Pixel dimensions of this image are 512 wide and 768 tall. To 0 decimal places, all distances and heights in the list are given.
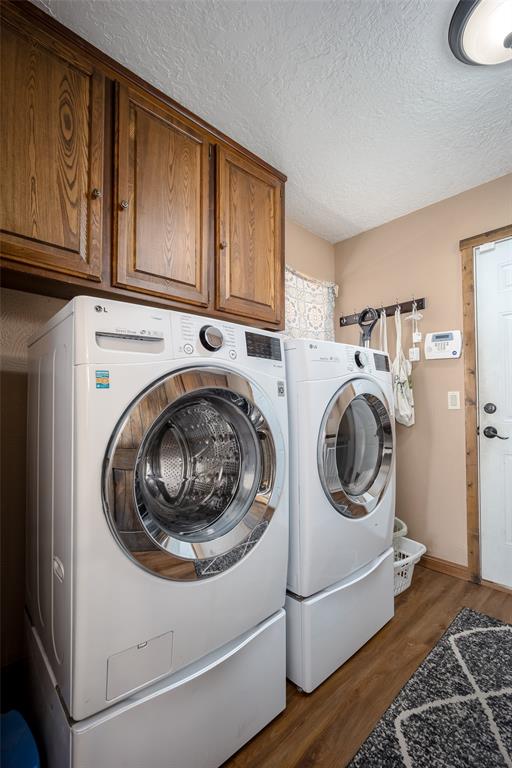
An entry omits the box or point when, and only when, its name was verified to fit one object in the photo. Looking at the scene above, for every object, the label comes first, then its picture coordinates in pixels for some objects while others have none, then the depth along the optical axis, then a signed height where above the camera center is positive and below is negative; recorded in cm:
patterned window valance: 254 +66
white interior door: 207 -8
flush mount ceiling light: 116 +126
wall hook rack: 240 +58
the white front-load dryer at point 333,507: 134 -48
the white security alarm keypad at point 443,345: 225 +30
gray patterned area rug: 113 -117
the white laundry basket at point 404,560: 202 -103
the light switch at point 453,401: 226 -7
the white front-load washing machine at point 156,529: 83 -39
